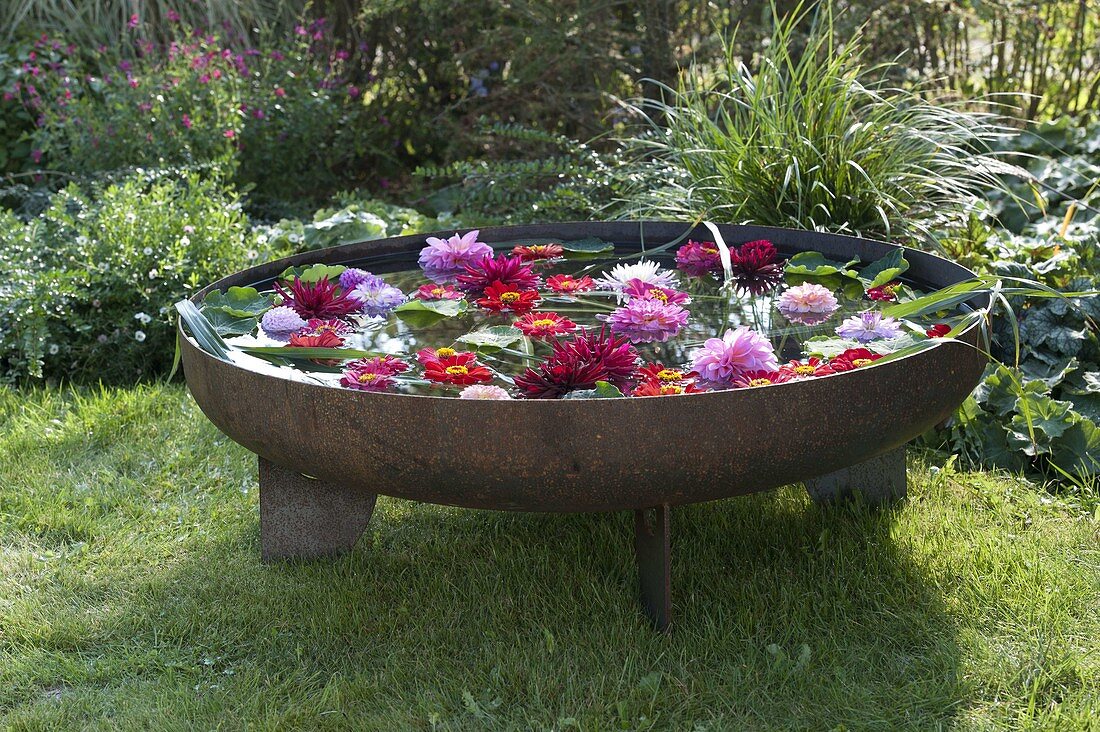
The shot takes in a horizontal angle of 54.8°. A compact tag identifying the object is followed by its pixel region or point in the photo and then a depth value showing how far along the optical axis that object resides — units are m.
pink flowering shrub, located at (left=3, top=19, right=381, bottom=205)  4.50
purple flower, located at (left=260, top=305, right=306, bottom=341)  2.24
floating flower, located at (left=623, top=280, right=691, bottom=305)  2.37
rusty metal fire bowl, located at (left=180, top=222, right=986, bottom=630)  1.68
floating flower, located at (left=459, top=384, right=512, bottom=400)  1.82
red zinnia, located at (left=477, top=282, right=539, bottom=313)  2.41
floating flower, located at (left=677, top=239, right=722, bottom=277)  2.68
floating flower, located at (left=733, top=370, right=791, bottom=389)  1.84
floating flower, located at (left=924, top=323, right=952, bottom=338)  2.06
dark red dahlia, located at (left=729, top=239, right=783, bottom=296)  2.59
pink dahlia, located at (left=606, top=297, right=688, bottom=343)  2.22
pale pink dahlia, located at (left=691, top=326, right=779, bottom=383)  1.87
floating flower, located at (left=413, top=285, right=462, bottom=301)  2.49
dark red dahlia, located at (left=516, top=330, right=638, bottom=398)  1.88
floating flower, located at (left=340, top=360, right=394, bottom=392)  1.91
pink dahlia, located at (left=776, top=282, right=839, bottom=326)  2.29
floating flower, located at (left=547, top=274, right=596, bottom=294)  2.52
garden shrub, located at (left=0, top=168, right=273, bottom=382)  3.39
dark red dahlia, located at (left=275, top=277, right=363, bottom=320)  2.35
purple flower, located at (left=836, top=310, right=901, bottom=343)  2.09
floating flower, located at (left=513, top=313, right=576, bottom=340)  2.21
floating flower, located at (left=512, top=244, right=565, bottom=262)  2.81
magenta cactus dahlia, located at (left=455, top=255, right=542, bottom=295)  2.54
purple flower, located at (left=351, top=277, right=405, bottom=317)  2.44
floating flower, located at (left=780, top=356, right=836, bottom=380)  1.86
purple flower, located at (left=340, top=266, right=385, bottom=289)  2.51
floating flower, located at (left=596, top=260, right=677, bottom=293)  2.45
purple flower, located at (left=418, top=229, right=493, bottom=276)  2.73
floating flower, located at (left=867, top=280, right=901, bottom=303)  2.34
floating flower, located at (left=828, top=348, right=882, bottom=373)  1.88
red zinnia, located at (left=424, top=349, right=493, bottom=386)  1.95
